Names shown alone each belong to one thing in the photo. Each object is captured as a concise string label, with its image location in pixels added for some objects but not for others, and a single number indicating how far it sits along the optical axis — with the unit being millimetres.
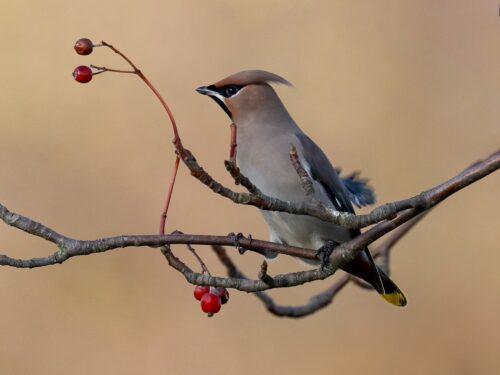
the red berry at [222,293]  5098
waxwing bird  6434
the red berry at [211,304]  5016
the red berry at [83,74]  4784
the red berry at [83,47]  4664
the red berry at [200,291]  5151
